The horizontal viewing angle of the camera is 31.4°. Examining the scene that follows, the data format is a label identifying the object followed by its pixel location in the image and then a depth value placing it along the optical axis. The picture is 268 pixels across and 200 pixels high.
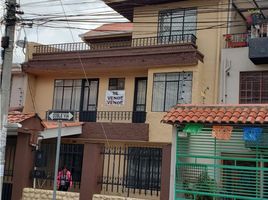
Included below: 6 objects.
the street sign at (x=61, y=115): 10.86
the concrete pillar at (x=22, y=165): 15.97
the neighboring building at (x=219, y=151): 12.42
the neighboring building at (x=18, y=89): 23.44
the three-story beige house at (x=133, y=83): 16.92
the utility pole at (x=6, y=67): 12.87
